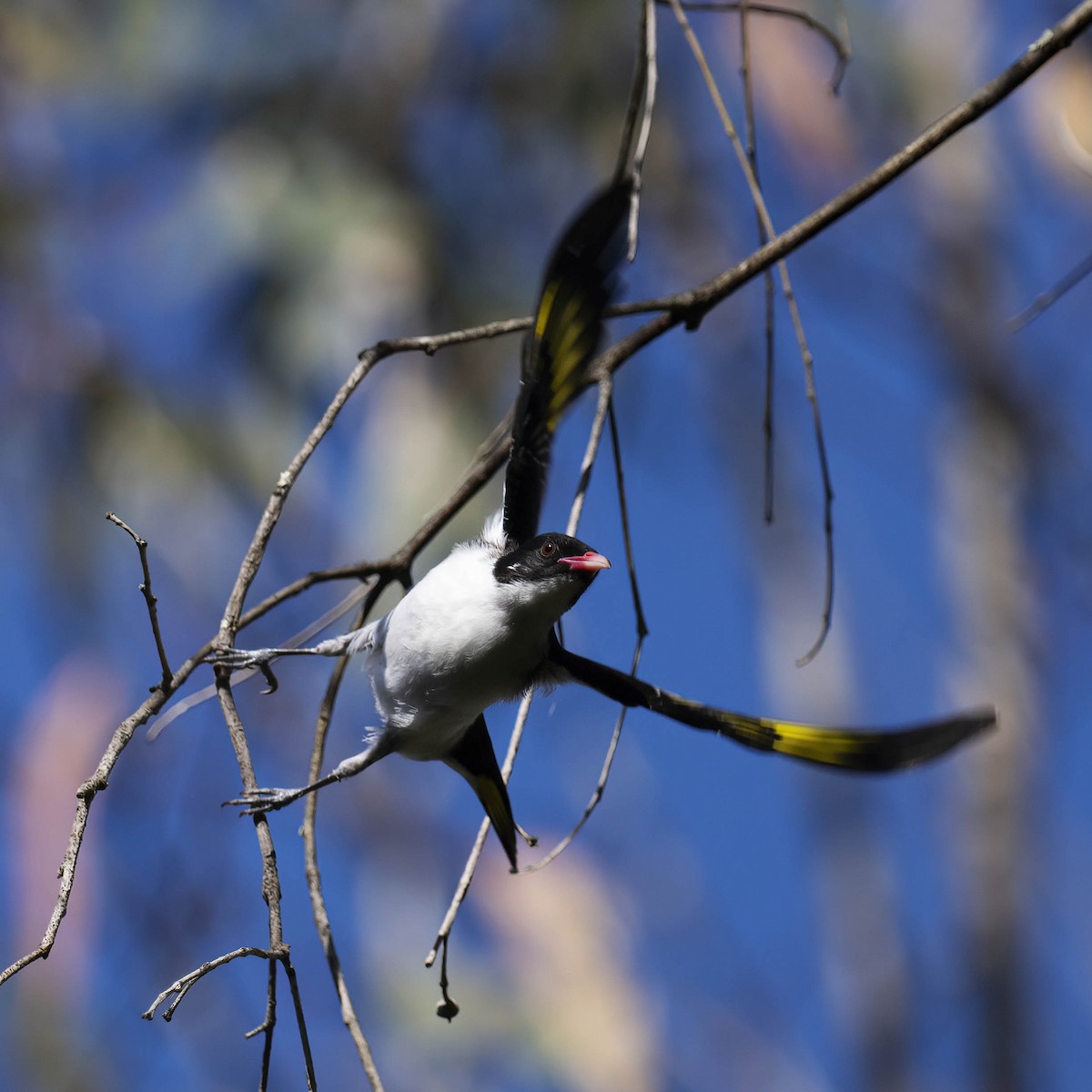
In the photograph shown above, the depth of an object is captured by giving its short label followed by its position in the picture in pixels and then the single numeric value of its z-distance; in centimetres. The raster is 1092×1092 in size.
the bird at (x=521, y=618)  408
